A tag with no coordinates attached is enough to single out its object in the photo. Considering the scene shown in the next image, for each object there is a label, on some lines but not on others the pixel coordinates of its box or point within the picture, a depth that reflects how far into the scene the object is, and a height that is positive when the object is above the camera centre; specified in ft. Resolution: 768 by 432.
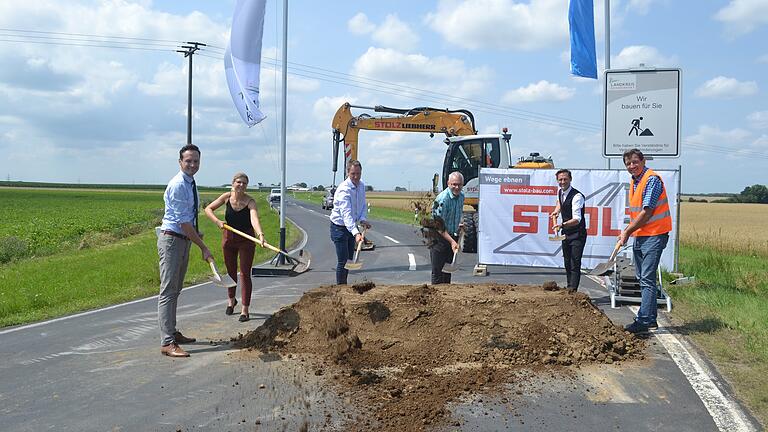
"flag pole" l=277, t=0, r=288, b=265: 47.50 +6.33
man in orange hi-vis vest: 23.45 -0.96
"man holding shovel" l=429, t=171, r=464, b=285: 26.47 -0.83
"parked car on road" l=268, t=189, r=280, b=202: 214.07 -0.22
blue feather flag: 48.16 +12.77
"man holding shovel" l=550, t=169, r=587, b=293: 29.58 -1.17
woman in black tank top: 25.44 -1.42
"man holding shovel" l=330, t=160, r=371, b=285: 27.27 -0.87
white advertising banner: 40.32 -0.91
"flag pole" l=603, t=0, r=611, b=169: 46.25 +12.69
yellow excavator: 55.77 +5.56
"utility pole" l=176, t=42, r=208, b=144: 137.59 +25.70
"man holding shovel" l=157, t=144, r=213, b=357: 20.81 -1.54
